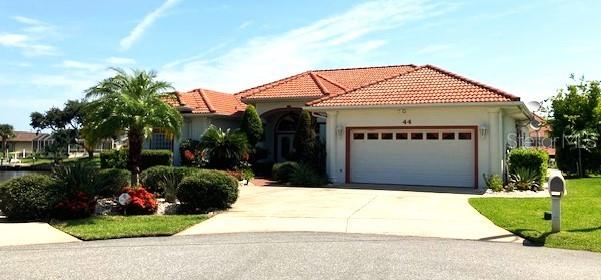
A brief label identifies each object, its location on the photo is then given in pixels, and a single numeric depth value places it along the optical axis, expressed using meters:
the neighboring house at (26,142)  96.50
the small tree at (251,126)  25.48
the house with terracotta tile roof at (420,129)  18.89
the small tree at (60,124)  71.75
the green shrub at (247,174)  22.17
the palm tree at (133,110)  14.51
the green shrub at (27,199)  11.88
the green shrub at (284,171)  21.29
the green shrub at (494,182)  18.00
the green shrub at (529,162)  19.08
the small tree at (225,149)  24.11
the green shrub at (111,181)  14.06
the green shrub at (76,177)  12.91
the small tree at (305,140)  22.25
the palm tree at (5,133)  91.00
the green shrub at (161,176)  15.64
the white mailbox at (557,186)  9.77
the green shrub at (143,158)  26.33
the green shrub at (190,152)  25.48
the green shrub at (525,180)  18.52
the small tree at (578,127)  26.95
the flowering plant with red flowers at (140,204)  12.84
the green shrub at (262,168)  26.03
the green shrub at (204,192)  13.07
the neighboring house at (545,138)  29.41
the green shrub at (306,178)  20.31
